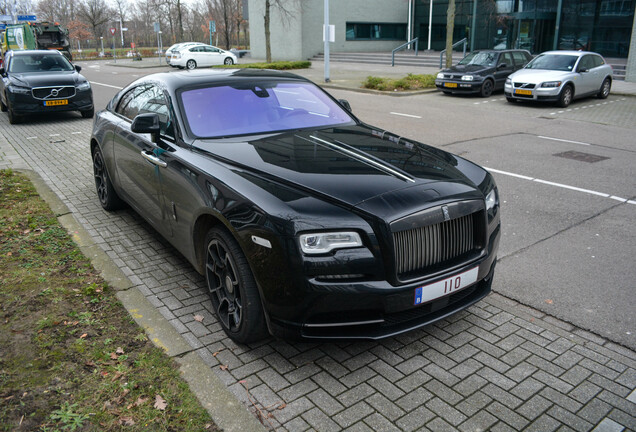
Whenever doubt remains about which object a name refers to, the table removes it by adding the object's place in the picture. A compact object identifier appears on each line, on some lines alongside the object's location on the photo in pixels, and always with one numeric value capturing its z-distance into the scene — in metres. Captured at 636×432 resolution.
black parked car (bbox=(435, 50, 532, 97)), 18.20
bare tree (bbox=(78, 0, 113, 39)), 66.12
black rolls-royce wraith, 2.96
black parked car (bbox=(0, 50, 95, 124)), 13.02
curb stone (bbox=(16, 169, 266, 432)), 2.84
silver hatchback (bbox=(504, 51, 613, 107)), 15.66
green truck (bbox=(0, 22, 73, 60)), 41.34
